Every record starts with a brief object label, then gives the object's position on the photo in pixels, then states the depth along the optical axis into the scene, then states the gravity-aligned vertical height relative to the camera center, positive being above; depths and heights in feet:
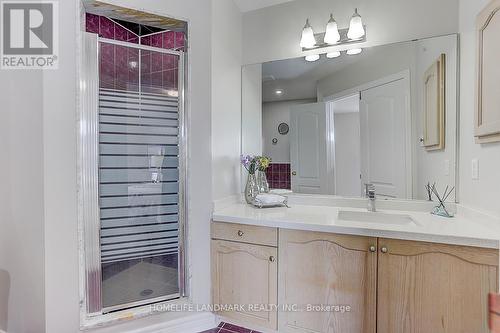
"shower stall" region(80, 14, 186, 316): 5.48 -0.19
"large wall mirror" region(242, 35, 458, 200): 6.17 +1.13
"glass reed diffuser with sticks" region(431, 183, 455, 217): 5.84 -0.85
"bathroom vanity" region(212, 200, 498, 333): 4.46 -1.99
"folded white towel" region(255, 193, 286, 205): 6.90 -0.89
